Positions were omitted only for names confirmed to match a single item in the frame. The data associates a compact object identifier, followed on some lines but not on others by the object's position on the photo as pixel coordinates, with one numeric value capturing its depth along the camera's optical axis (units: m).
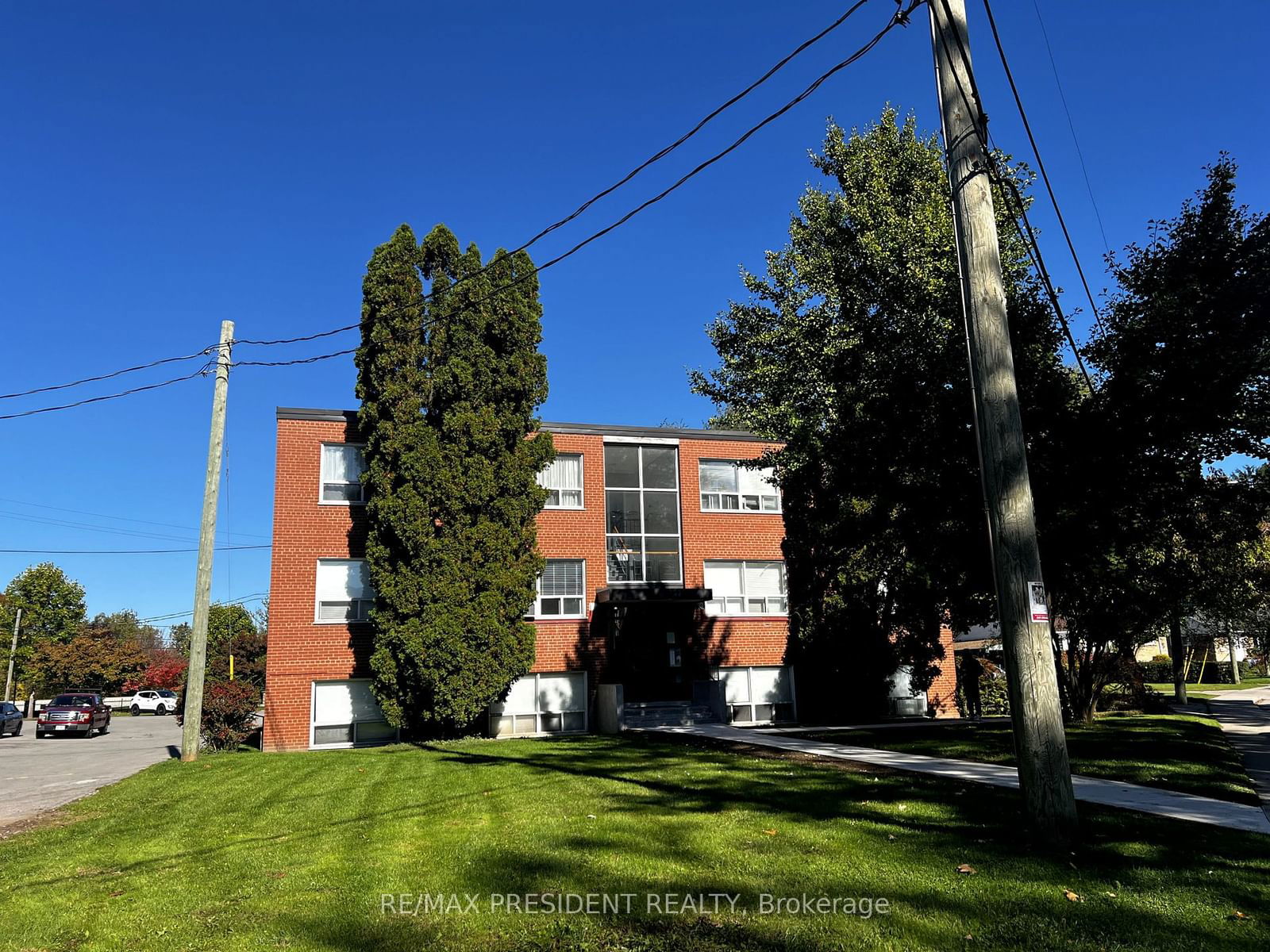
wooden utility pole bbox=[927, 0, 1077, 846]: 6.88
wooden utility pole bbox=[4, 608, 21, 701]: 51.17
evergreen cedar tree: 19.62
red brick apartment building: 22.12
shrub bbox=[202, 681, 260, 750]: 19.69
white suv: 55.75
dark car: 33.91
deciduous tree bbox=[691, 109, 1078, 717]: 16.14
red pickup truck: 33.41
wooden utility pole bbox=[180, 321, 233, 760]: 17.59
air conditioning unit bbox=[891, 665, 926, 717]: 26.73
